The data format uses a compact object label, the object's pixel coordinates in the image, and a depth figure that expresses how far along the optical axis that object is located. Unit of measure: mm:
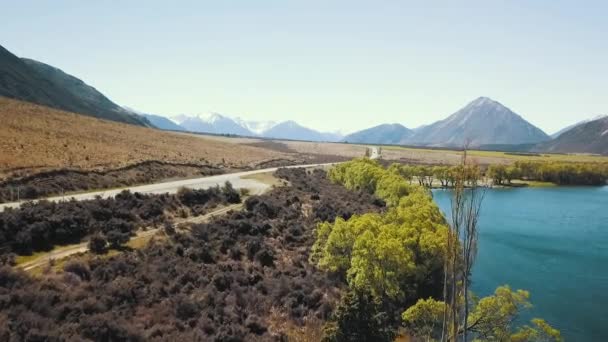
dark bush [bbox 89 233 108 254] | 31000
